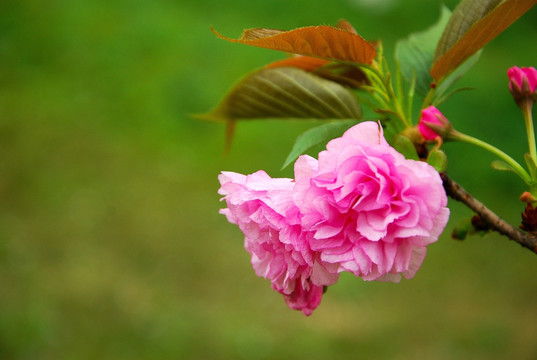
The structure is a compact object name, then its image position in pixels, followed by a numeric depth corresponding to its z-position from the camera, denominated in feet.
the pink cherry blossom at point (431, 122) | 1.85
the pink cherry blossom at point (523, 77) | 1.90
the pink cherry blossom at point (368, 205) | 1.71
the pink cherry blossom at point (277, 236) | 1.75
